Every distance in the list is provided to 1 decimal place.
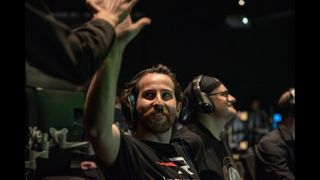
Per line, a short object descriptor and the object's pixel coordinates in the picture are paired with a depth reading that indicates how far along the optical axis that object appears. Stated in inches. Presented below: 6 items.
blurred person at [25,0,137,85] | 30.7
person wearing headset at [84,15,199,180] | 40.5
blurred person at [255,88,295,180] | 88.7
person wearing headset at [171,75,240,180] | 67.6
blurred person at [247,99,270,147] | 136.6
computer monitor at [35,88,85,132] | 67.4
